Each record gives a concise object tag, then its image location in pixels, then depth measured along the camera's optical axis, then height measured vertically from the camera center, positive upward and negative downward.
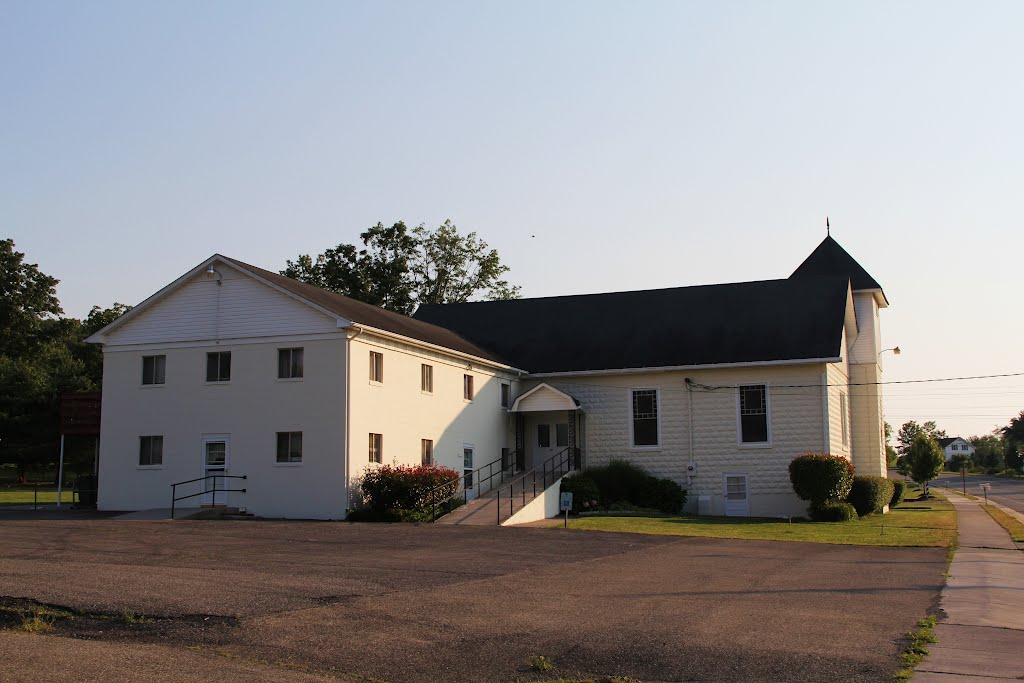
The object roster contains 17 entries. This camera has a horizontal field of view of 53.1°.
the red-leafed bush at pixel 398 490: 27.28 -0.79
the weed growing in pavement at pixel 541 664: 9.33 -1.88
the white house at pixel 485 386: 28.28 +2.32
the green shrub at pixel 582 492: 32.28 -1.07
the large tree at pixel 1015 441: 117.26 +1.47
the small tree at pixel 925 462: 59.97 -0.45
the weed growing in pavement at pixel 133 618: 11.03 -1.67
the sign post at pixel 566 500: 25.86 -1.06
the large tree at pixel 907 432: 125.71 +2.82
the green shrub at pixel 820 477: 31.73 -0.67
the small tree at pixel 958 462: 138.77 -1.10
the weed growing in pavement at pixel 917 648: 9.27 -1.94
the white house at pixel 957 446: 194.38 +1.50
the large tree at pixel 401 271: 58.06 +10.83
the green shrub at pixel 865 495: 33.88 -1.32
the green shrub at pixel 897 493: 42.81 -1.65
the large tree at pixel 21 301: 64.19 +10.26
